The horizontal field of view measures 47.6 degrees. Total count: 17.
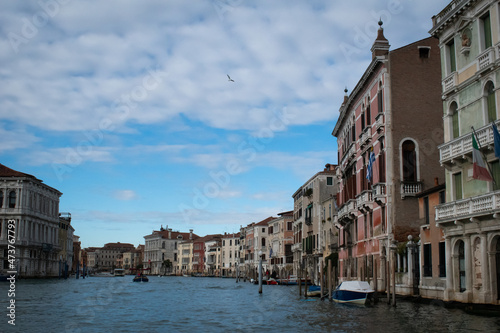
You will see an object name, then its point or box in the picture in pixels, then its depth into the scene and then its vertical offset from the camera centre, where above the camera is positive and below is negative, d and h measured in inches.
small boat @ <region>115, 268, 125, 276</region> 5075.8 -165.9
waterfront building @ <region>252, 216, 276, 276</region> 3814.0 +90.5
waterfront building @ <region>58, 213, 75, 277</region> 3540.8 +82.1
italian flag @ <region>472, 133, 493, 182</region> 755.4 +115.1
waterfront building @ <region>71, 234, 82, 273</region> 5693.9 +47.5
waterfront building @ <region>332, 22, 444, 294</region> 1157.7 +235.4
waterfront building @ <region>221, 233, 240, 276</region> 4766.2 +7.7
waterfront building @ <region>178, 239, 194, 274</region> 5793.3 -31.8
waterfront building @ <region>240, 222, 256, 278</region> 4061.8 +37.4
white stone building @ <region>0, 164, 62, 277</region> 2696.9 +165.9
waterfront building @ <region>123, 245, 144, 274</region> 7565.0 -56.7
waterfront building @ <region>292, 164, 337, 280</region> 2273.3 +159.8
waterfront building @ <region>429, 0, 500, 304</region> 768.3 +153.2
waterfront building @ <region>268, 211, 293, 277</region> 3176.7 +51.6
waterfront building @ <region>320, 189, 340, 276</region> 1939.5 +83.1
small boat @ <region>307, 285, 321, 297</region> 1323.9 -86.8
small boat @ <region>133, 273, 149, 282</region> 3143.9 -138.1
